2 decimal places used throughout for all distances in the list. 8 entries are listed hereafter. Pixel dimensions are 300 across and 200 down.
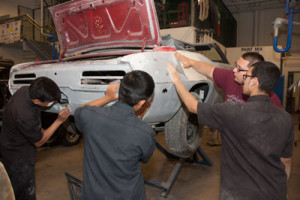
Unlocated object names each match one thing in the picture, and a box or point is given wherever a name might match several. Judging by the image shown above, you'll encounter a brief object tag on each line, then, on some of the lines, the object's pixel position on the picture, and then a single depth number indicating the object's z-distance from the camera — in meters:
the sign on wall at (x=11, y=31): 8.31
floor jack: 2.83
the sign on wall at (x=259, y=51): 9.45
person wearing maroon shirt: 1.86
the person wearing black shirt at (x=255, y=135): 1.33
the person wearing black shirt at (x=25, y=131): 1.90
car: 1.83
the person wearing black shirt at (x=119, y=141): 1.26
